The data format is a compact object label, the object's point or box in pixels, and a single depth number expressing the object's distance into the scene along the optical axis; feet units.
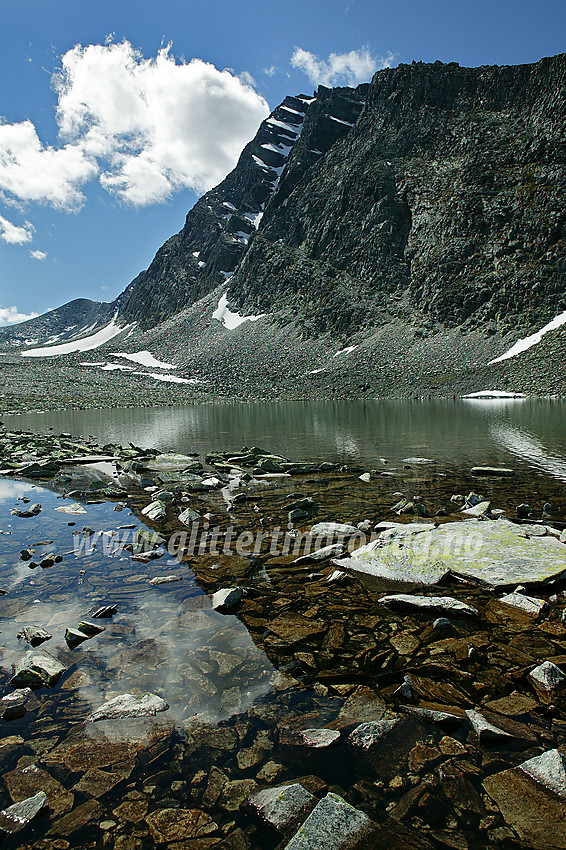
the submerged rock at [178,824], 9.11
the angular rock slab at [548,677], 13.17
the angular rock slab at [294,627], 16.79
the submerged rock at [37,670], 13.94
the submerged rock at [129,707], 12.67
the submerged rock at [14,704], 12.59
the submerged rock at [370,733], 11.33
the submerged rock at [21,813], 9.34
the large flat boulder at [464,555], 20.71
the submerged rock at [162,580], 21.60
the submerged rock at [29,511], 34.35
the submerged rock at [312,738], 11.33
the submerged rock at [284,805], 9.22
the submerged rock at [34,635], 16.43
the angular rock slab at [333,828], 8.63
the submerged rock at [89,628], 17.03
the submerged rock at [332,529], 27.84
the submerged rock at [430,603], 17.70
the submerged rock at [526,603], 17.58
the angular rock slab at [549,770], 9.75
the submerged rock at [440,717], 11.85
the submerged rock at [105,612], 18.32
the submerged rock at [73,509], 35.86
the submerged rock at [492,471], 46.85
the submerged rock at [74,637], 16.26
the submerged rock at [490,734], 11.23
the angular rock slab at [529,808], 8.73
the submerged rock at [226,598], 18.90
